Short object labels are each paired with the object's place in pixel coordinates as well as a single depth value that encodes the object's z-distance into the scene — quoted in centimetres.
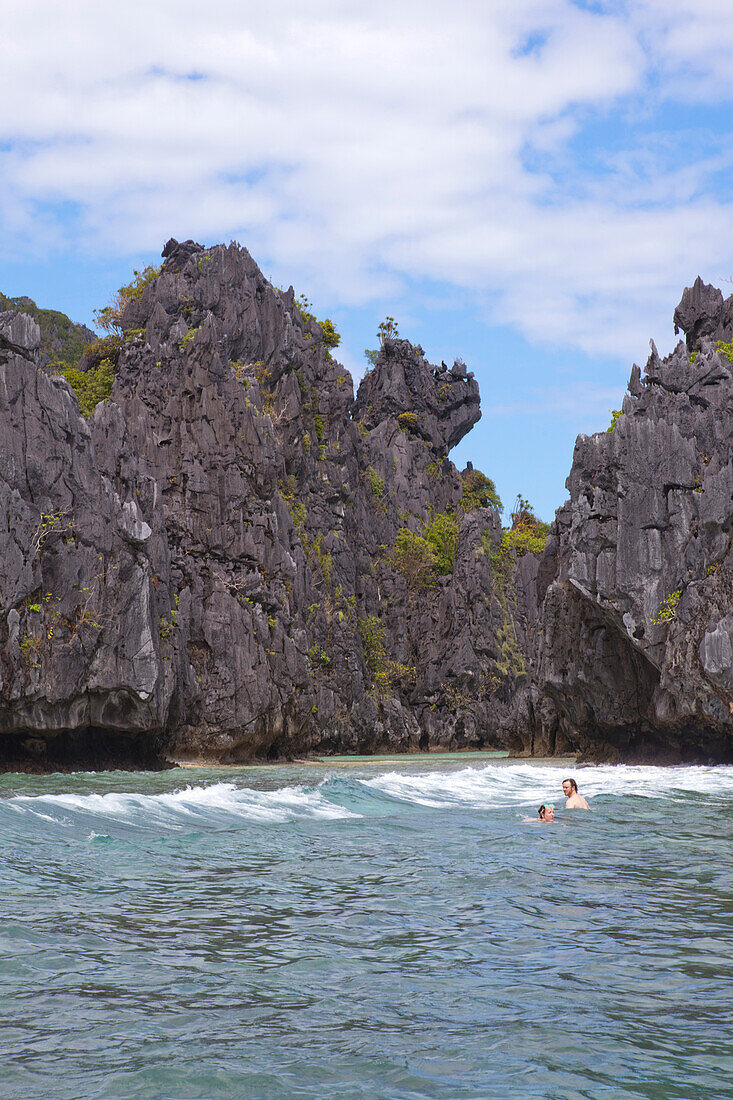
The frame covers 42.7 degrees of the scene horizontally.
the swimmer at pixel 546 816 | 1806
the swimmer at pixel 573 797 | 1967
